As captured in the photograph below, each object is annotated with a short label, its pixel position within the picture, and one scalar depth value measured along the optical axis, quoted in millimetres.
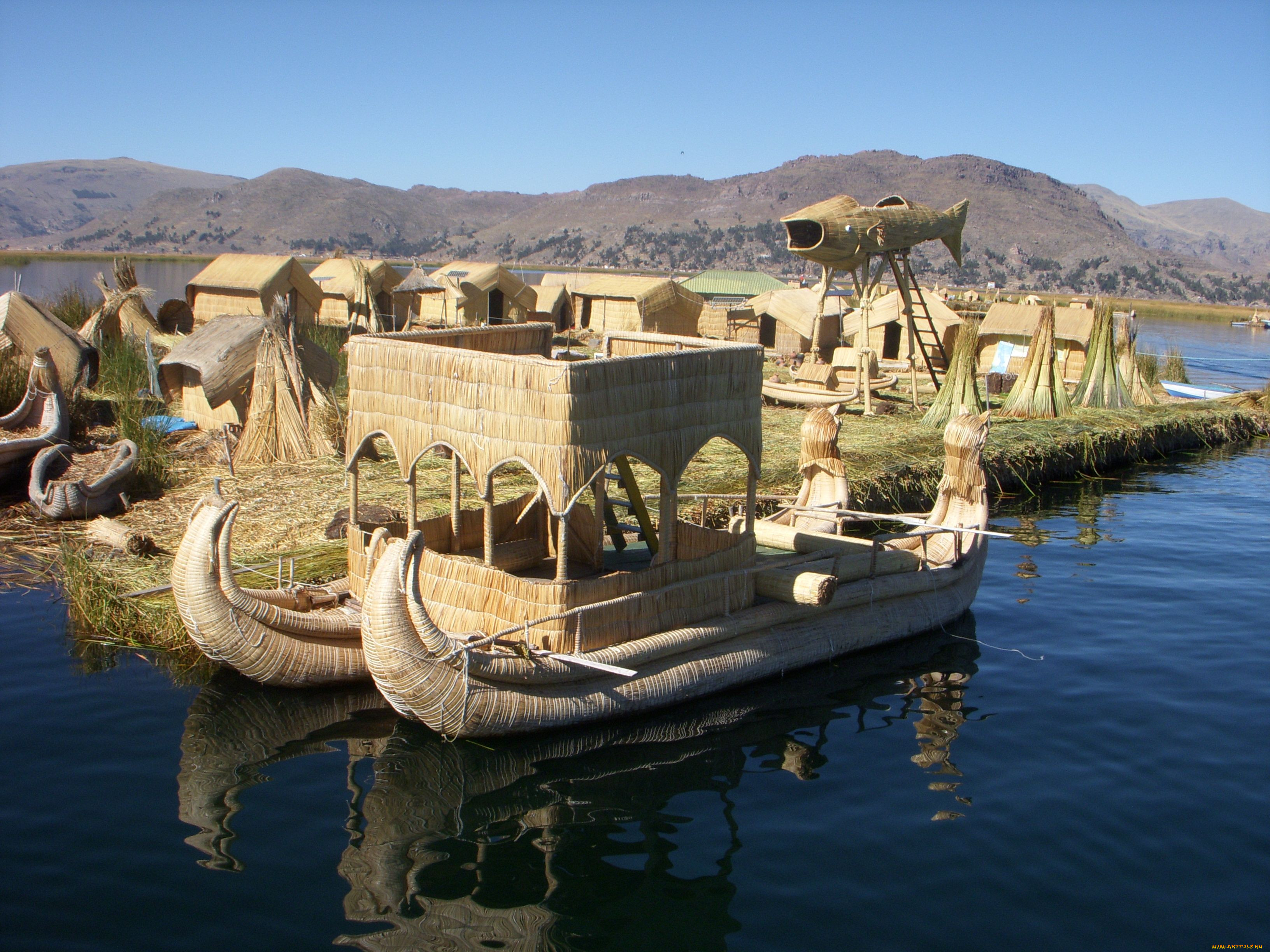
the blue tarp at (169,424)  13055
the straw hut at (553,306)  30203
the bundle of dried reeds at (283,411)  12609
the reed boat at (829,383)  18281
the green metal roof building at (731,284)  37969
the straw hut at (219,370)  13344
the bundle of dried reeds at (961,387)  17172
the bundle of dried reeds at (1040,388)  18391
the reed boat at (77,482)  10258
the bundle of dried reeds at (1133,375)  21375
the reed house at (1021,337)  23703
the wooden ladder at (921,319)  18812
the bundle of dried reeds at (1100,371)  19906
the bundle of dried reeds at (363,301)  24506
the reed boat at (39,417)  11195
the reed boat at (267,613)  6590
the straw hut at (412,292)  27781
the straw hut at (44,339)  15008
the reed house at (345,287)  27484
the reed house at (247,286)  22922
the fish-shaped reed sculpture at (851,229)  16562
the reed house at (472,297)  27406
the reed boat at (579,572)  6266
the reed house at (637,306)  26844
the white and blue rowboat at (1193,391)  23844
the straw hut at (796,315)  25516
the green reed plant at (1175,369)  26672
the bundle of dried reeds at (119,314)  19016
